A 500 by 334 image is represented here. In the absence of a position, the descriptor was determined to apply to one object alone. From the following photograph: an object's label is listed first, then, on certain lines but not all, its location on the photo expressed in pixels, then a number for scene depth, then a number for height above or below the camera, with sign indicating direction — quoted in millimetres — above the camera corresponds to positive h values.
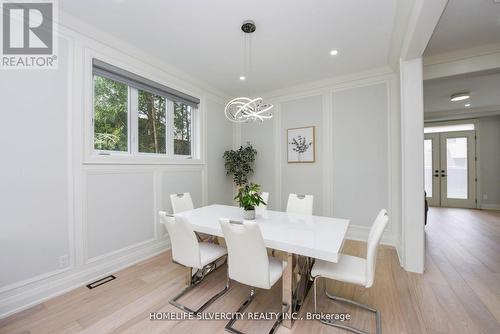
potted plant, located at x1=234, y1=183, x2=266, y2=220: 2217 -346
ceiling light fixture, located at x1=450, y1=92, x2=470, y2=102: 4109 +1397
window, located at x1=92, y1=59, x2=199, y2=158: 2521 +741
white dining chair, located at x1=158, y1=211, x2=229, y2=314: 1755 -730
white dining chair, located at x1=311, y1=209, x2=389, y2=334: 1519 -827
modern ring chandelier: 2244 +720
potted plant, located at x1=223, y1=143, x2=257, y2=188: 4176 +110
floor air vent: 2191 -1233
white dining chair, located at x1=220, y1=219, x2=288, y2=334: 1477 -662
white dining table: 1492 -555
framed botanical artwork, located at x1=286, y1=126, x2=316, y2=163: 3816 +425
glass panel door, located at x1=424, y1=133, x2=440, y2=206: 6336 -37
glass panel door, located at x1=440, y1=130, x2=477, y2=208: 5887 -109
